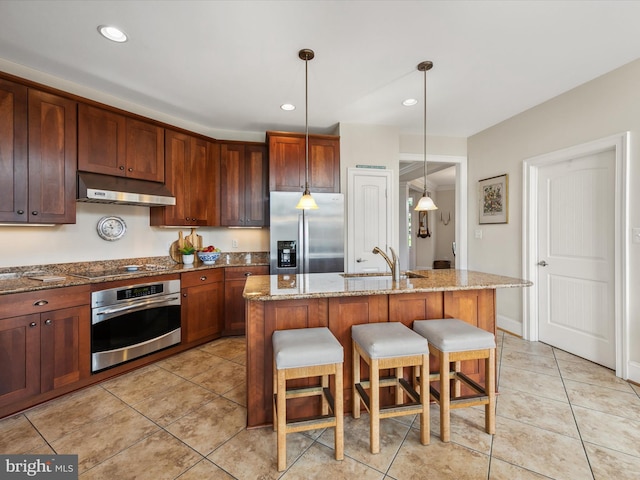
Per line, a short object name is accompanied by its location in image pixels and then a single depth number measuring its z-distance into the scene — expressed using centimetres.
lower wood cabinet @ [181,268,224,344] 307
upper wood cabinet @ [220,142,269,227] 370
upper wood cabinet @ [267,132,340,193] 353
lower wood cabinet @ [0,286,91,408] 194
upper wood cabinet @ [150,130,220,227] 321
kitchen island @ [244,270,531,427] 184
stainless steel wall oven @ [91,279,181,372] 239
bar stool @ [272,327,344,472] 152
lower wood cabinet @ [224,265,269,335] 346
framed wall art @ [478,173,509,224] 360
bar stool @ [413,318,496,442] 171
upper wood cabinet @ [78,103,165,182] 254
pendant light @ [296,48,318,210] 220
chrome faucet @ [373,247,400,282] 218
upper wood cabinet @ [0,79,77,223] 213
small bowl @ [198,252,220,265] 355
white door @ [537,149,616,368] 264
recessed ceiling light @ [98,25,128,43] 196
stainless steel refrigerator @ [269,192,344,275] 336
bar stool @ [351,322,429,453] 162
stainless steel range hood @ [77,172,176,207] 251
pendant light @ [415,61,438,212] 238
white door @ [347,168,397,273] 367
